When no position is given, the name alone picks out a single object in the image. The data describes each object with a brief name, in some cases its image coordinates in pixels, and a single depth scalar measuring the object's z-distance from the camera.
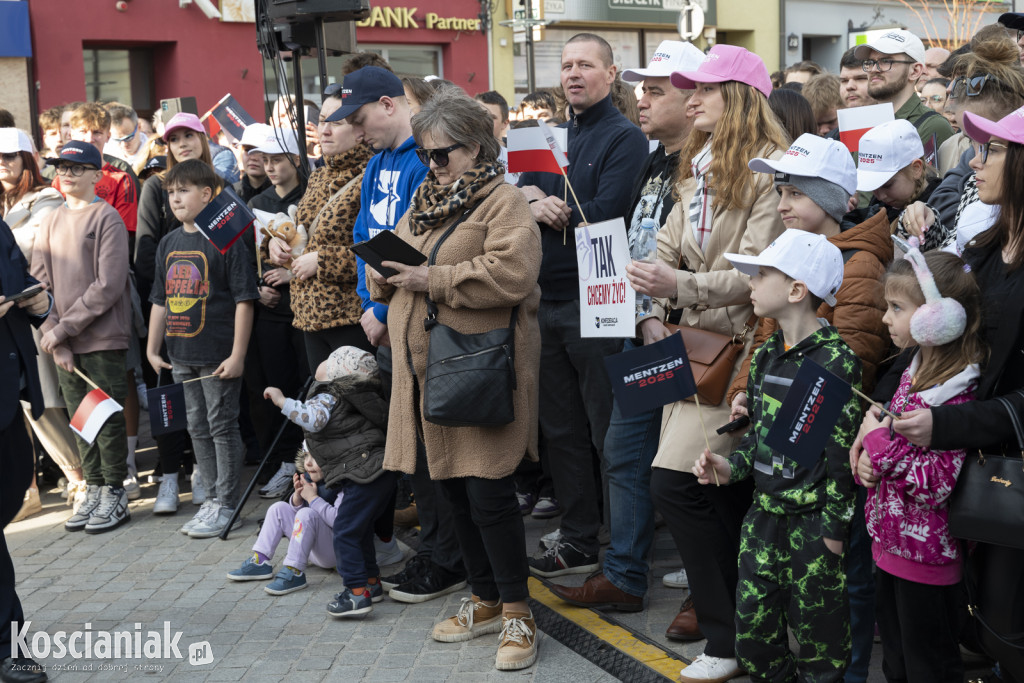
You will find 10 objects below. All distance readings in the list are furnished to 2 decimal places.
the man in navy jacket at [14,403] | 4.46
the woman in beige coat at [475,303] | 4.33
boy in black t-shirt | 6.56
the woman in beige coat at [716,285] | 4.03
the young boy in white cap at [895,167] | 4.13
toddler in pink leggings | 5.44
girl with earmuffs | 3.31
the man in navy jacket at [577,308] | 5.24
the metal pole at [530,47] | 17.05
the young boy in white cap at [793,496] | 3.57
